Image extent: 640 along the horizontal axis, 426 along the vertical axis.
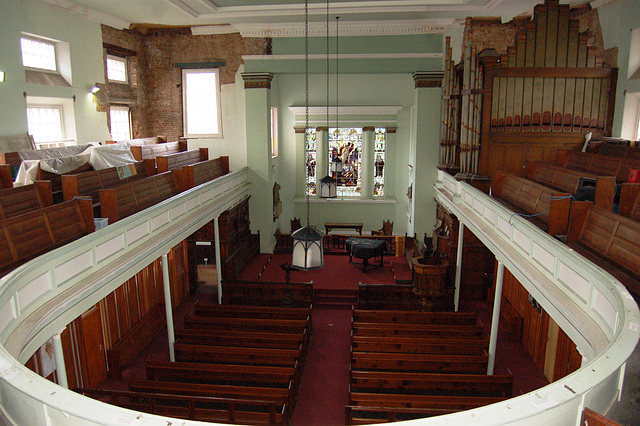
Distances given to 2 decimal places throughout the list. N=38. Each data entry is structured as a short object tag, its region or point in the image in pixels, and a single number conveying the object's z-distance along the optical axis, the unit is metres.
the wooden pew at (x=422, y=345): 9.26
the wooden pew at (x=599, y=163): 8.70
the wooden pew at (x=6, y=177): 7.43
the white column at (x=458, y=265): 12.01
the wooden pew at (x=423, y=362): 8.73
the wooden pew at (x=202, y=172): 11.67
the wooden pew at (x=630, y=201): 6.30
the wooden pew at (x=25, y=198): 6.72
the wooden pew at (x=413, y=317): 10.91
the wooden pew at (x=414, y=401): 6.96
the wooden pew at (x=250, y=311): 11.18
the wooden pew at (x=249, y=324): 10.41
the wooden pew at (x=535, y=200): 7.16
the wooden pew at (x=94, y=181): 8.02
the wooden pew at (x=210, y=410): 6.81
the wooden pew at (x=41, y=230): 5.97
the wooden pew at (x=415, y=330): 9.89
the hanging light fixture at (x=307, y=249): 7.69
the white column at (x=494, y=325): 9.03
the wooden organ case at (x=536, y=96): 10.63
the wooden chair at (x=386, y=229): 18.09
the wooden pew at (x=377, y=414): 6.16
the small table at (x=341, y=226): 18.45
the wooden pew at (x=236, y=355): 8.97
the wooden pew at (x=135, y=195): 8.14
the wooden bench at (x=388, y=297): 12.53
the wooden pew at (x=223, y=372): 8.34
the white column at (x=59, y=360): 5.86
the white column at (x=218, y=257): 12.81
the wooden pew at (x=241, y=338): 9.59
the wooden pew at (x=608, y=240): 5.52
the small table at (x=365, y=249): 14.69
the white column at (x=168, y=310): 9.61
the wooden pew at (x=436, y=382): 7.89
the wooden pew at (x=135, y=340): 9.66
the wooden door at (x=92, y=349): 8.94
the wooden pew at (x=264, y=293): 12.68
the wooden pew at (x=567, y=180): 6.71
